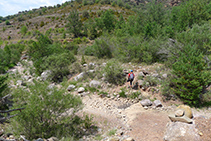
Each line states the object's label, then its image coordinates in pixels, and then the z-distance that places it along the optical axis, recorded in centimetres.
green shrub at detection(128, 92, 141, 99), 968
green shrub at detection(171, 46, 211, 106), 780
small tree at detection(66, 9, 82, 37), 3095
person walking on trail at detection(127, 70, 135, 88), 1008
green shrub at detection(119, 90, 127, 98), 993
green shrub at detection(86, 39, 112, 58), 1667
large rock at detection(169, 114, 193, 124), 626
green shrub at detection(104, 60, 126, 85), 1138
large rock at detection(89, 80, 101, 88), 1153
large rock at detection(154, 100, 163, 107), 844
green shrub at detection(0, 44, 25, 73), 1880
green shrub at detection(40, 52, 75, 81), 1417
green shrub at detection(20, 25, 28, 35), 3850
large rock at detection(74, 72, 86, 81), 1305
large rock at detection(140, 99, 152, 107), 869
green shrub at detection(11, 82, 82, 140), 545
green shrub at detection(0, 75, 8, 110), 812
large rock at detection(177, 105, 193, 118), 683
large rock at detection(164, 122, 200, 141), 553
